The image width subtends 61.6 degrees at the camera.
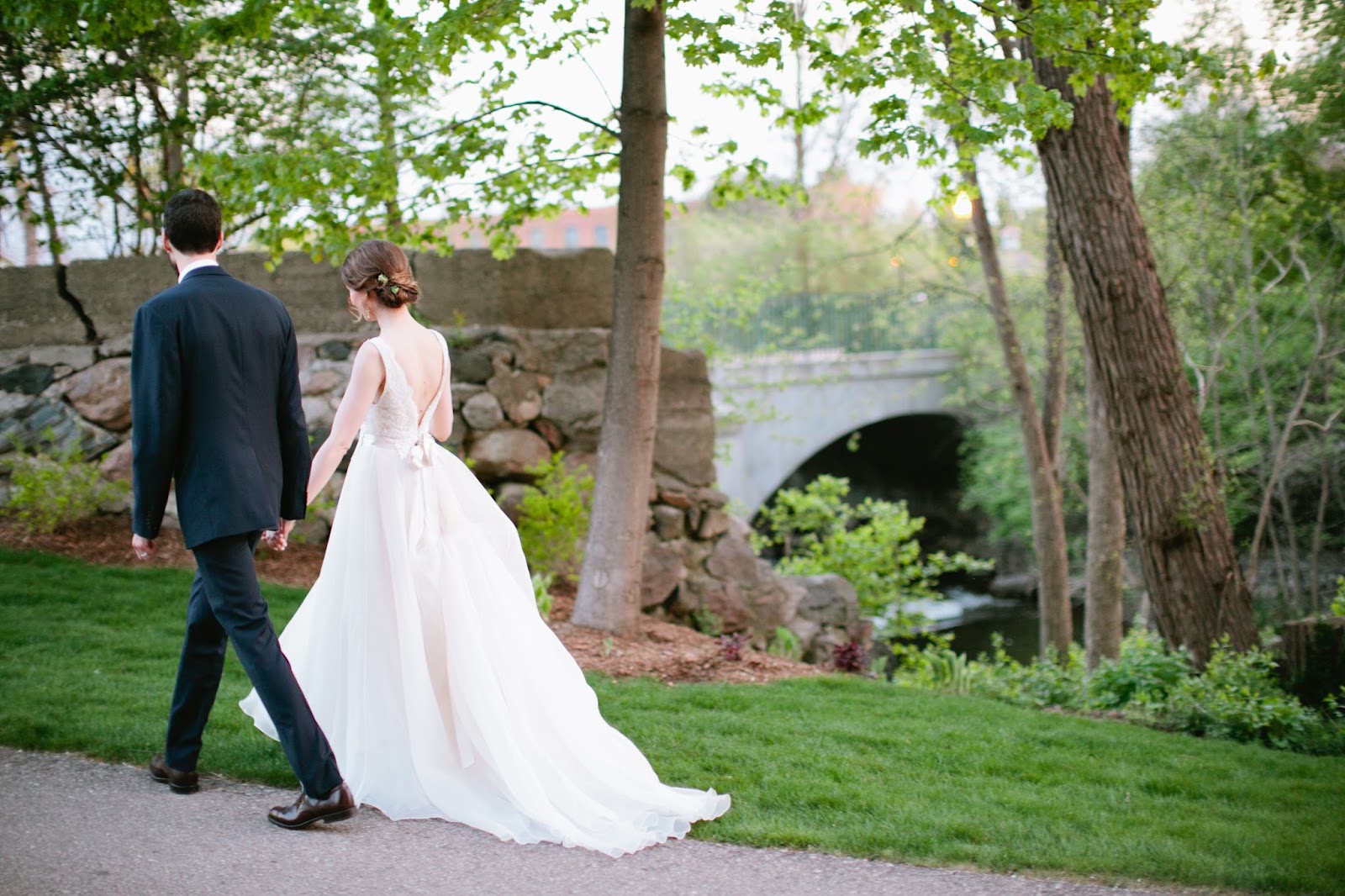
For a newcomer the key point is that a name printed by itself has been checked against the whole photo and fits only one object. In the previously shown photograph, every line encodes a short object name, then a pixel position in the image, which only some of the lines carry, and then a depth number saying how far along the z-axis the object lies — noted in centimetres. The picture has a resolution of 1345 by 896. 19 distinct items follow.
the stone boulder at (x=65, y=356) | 895
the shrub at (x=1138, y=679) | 709
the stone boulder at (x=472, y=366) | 885
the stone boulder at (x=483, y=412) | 879
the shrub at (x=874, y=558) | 1152
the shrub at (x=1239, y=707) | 612
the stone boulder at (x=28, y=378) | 888
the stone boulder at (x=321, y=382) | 892
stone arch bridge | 1906
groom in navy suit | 364
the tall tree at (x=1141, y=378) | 796
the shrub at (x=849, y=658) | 845
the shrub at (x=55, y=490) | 822
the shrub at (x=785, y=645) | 901
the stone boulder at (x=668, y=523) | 903
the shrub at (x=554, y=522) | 823
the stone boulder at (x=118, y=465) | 873
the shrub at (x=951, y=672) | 882
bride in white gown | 393
